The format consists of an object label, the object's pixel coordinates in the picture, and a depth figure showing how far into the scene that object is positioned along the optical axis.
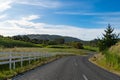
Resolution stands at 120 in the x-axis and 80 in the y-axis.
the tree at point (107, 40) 18.54
